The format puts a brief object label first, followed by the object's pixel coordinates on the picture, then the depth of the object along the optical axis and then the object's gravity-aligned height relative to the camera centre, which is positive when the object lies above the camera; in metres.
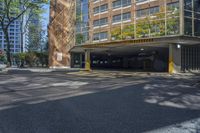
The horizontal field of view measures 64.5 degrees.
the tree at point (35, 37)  45.14 +7.38
